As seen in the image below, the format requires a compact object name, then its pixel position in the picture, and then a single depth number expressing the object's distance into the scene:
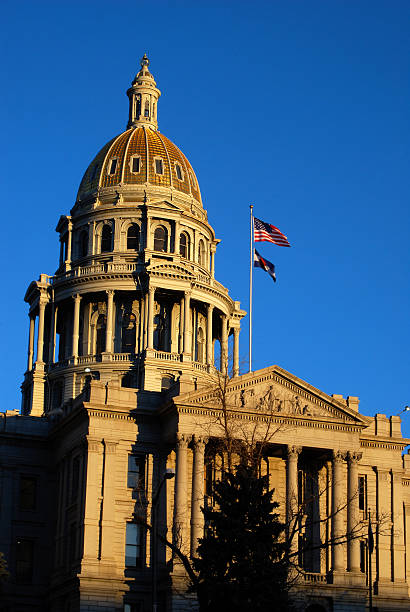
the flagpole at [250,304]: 79.94
